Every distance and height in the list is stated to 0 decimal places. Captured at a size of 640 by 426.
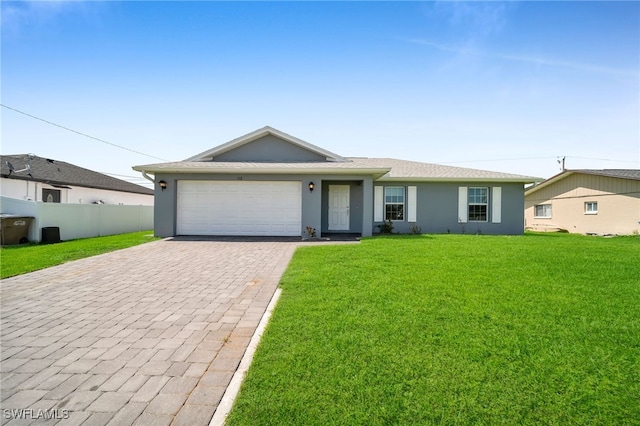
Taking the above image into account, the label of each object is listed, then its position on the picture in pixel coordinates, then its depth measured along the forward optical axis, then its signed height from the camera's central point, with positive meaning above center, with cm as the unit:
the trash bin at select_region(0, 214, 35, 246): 1126 -70
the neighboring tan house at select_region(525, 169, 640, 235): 1703 +101
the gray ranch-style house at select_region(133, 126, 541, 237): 1213 +92
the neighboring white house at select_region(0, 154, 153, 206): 1778 +195
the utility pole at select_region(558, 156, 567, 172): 3392 +653
